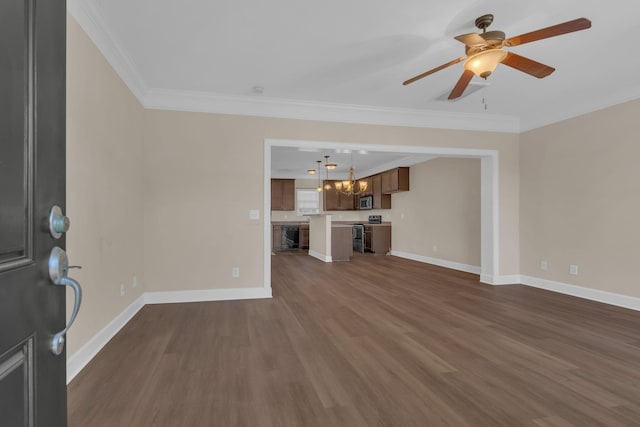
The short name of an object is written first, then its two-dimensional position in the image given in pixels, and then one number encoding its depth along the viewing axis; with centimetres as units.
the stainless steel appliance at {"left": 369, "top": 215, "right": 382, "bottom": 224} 939
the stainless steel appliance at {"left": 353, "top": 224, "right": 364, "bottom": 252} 941
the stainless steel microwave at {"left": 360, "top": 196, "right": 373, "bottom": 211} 955
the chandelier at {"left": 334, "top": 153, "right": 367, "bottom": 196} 806
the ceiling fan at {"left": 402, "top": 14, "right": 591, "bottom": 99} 204
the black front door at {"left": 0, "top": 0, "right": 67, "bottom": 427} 57
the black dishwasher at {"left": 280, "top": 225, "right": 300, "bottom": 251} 964
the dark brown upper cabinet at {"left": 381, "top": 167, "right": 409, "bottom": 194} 808
